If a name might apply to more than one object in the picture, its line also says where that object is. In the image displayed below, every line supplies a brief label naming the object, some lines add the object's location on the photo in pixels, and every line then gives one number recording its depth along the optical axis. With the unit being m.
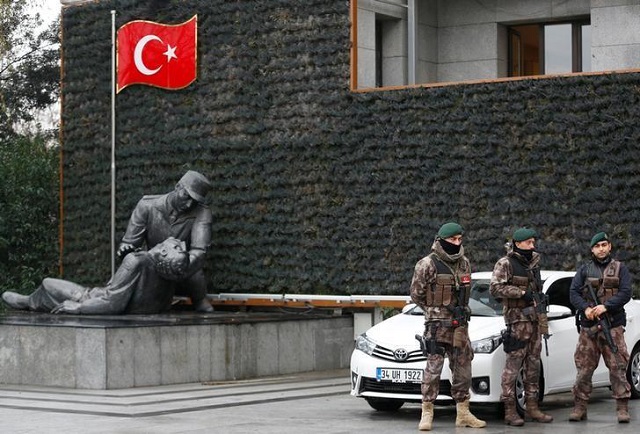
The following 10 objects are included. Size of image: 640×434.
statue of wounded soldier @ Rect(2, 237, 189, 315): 19.70
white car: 13.76
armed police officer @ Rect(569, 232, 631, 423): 13.59
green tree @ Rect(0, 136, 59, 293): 25.61
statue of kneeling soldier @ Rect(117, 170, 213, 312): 21.19
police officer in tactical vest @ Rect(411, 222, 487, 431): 13.12
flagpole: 24.30
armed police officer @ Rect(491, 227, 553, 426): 13.52
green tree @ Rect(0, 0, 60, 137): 38.28
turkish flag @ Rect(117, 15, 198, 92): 23.91
